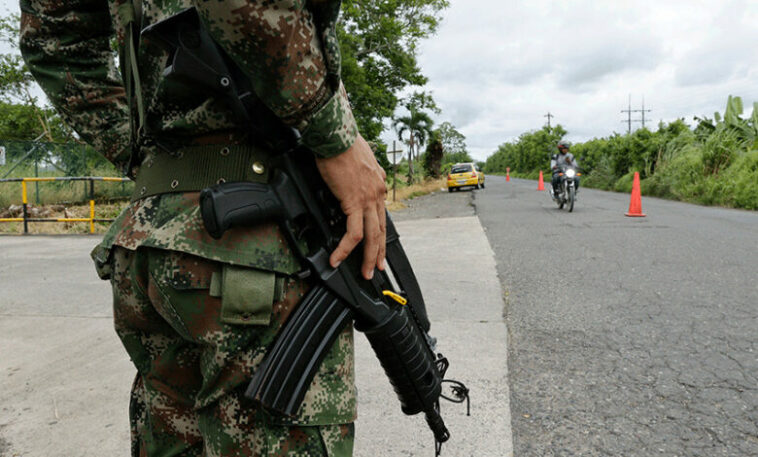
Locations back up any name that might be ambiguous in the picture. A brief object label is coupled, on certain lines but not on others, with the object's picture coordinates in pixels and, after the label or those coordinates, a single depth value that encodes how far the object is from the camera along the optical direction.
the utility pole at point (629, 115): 54.94
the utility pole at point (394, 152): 15.98
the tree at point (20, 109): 20.21
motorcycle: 10.70
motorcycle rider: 11.27
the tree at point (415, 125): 39.06
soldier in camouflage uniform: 0.87
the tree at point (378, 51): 18.31
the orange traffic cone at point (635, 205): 9.77
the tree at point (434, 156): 38.65
